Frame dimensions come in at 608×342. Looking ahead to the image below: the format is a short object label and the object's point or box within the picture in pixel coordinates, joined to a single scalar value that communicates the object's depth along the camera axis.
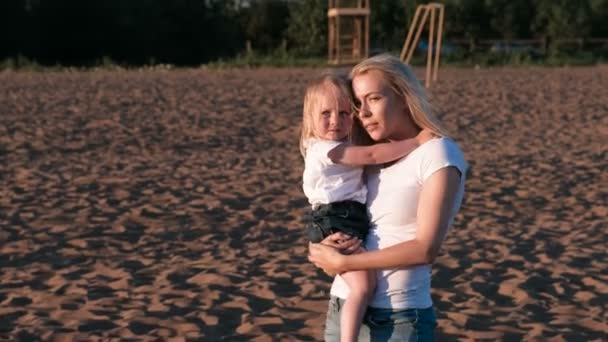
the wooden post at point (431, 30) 16.98
